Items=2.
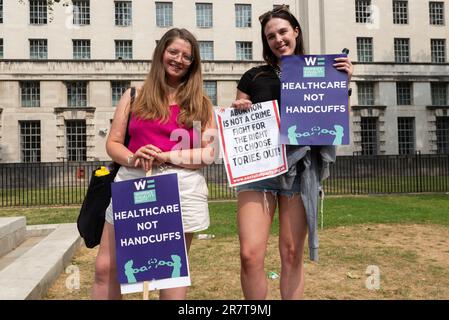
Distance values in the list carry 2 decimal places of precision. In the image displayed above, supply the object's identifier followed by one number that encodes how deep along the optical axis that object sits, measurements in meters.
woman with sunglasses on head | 3.12
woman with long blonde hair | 2.90
